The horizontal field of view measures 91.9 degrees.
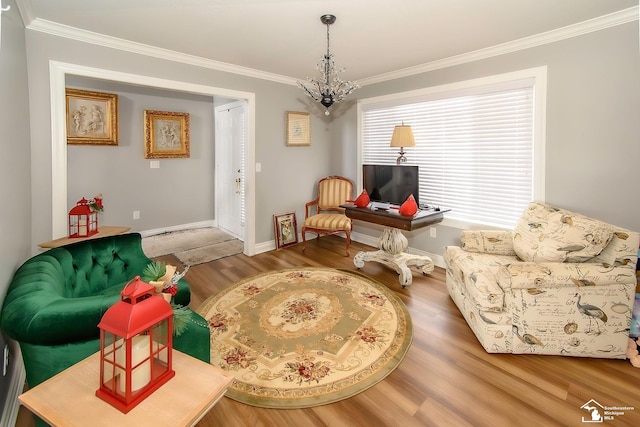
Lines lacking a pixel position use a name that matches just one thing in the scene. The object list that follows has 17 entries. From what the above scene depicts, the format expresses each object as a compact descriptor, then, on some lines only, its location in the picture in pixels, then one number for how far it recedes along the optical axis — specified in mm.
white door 5070
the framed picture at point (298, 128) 4512
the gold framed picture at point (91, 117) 4250
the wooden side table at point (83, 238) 2502
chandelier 2680
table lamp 3615
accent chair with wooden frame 4746
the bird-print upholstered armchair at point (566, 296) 2018
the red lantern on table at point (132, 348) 974
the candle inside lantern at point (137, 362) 1014
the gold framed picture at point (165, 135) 4984
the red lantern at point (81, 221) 2741
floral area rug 1892
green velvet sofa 1201
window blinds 3146
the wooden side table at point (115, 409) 929
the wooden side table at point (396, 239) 3203
